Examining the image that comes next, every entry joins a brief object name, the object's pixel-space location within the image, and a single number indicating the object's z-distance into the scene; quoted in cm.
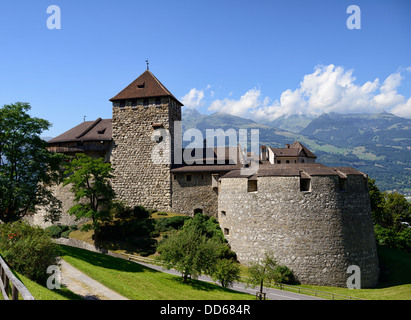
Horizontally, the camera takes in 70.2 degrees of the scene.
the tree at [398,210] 5022
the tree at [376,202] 4631
